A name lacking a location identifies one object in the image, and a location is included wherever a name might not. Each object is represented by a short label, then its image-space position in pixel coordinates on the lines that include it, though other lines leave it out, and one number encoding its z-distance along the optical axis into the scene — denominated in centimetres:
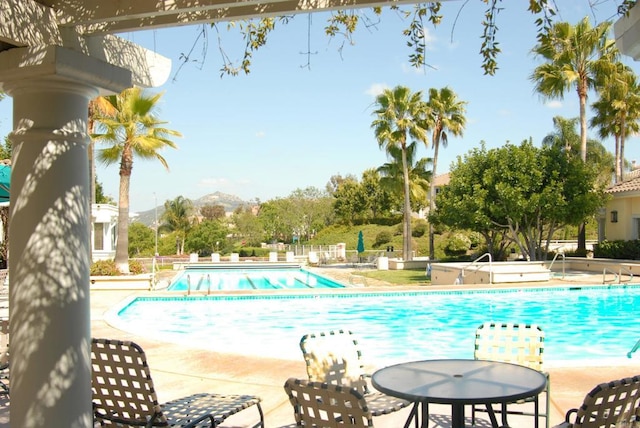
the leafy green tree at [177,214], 6544
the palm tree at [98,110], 2034
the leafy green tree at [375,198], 5291
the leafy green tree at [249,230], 5206
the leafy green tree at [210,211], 8425
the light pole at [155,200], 5270
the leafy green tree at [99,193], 4098
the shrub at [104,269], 1886
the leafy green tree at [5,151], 3011
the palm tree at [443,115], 3231
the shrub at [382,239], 4416
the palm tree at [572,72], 2567
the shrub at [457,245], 3306
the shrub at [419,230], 4412
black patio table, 328
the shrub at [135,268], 2133
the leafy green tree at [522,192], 2409
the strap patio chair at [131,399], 367
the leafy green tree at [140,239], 5597
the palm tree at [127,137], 2108
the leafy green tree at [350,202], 5362
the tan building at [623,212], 2673
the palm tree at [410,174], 3306
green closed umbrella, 3538
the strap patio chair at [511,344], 471
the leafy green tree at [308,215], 5425
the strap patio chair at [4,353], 507
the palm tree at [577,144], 4931
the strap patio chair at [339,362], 427
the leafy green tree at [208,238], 4484
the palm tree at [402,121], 3159
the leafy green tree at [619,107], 2953
